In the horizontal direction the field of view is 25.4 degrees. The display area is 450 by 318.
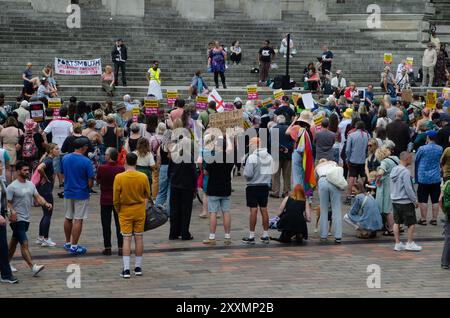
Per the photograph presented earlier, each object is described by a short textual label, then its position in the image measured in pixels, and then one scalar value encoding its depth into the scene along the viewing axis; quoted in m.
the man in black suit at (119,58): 30.42
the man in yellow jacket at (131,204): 12.75
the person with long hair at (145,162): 15.79
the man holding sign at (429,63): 35.16
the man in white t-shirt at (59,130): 19.16
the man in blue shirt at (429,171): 17.36
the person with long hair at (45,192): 14.51
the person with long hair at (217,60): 30.75
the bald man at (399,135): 19.96
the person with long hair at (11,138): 18.48
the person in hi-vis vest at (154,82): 27.88
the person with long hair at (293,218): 15.18
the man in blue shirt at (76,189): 14.13
